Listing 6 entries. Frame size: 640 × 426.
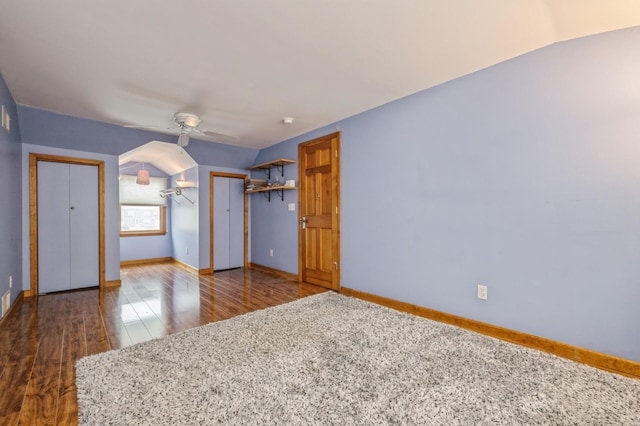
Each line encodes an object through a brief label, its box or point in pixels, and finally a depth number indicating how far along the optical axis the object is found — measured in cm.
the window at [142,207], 600
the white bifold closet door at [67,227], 387
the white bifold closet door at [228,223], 544
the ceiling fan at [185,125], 326
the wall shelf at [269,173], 475
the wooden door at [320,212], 397
